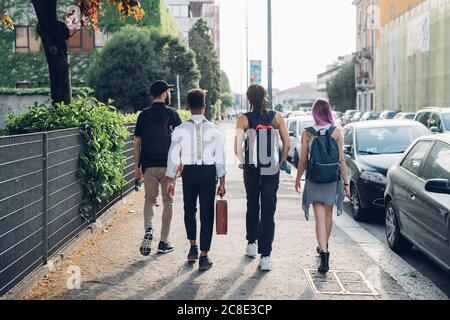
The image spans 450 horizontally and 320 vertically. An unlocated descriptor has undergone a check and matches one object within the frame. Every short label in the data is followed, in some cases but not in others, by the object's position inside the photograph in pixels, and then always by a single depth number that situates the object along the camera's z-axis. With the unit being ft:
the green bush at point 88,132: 27.04
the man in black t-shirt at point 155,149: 23.44
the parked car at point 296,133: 63.10
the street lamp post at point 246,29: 134.56
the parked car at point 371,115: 140.67
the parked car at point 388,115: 120.70
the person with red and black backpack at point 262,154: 20.90
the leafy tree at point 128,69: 105.81
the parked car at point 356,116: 159.53
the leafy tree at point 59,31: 32.09
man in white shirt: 20.80
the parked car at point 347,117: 161.01
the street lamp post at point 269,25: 67.82
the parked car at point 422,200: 18.97
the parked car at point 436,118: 55.91
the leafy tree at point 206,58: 184.73
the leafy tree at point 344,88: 270.67
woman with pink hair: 20.88
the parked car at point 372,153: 30.96
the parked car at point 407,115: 95.70
